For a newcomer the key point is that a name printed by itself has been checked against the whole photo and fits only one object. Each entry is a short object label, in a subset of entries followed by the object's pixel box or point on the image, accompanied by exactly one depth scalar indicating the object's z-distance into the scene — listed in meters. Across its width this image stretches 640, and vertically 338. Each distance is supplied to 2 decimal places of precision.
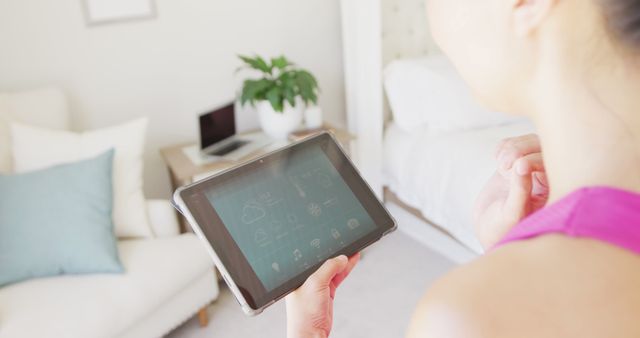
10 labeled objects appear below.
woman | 0.36
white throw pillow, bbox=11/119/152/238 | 1.92
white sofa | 1.55
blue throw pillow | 1.69
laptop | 2.20
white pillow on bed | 2.32
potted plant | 2.28
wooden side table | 2.08
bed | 2.13
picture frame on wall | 2.20
